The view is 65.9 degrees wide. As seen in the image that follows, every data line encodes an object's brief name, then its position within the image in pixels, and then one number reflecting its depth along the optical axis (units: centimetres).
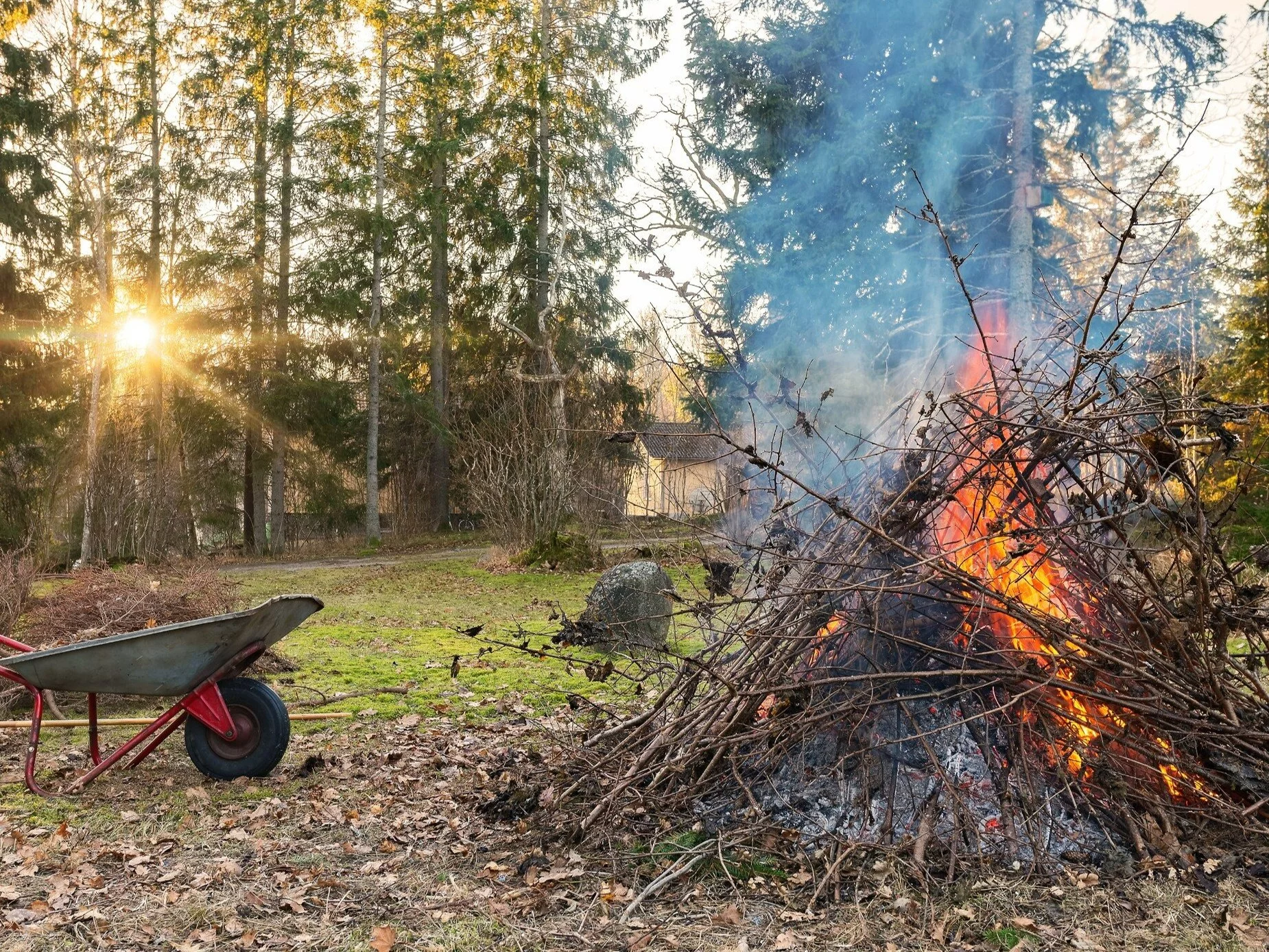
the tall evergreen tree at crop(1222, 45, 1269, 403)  1758
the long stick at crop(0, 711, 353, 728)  470
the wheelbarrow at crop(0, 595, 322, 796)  379
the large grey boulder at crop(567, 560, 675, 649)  770
